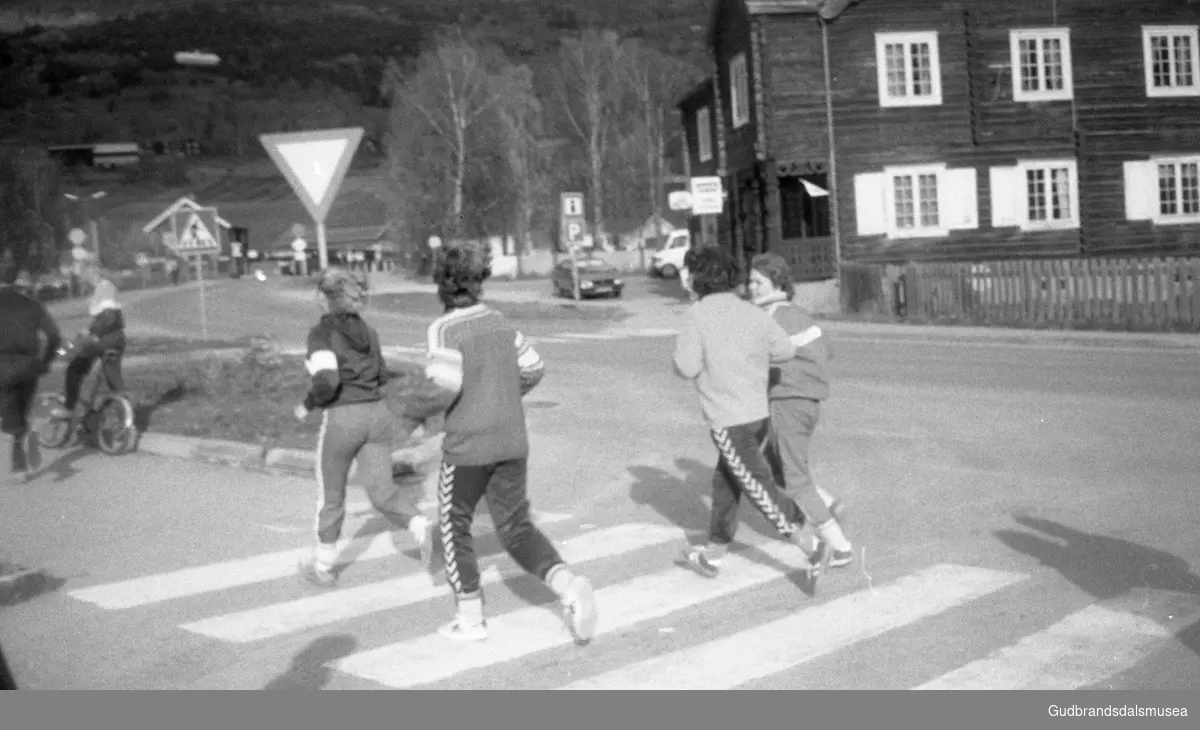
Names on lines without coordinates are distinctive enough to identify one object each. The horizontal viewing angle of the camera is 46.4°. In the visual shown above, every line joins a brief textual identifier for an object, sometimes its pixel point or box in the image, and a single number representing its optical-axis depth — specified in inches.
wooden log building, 1343.5
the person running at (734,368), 284.0
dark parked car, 1567.4
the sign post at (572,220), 1057.5
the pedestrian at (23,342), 308.0
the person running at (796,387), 298.7
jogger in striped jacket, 248.8
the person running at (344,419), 303.7
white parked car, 1941.4
